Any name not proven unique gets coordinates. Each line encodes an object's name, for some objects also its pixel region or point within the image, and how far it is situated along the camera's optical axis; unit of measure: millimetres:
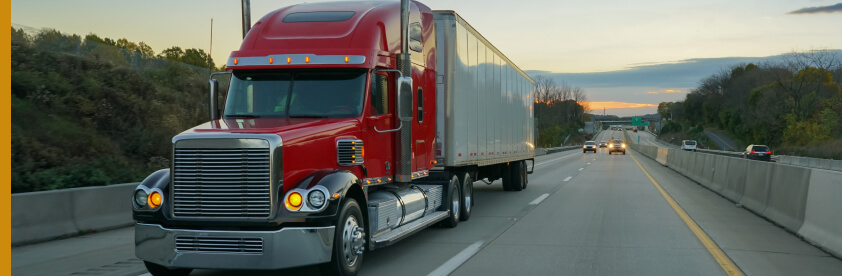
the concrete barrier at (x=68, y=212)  9570
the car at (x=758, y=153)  52188
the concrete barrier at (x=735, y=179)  16753
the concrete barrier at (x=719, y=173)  19533
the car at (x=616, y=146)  70312
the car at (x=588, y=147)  82494
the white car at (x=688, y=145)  86731
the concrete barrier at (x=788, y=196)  11328
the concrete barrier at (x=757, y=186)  14062
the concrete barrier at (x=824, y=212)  9444
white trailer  11578
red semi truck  6598
